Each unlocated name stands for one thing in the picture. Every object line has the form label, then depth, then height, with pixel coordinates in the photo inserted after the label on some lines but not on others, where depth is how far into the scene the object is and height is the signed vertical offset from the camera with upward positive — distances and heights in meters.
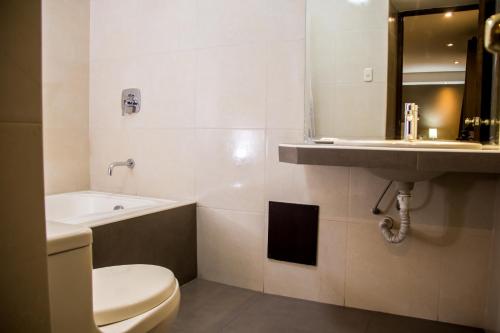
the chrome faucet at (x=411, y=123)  1.87 +0.08
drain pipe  1.75 -0.40
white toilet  0.69 -0.40
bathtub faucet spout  2.65 -0.19
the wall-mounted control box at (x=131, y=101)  2.63 +0.24
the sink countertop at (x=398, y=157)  1.36 -0.07
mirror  1.79 +0.35
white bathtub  2.38 -0.44
